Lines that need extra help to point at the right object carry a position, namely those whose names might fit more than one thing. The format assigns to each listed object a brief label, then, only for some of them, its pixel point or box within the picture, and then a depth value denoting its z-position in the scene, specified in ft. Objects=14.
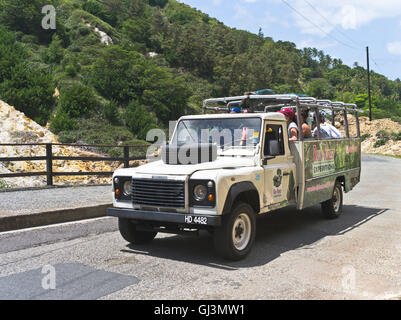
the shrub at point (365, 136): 216.74
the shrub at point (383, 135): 202.26
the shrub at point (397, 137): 192.44
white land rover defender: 19.19
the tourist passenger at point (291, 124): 25.82
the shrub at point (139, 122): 165.48
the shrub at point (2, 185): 46.05
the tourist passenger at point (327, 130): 30.49
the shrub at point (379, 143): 191.91
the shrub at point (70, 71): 179.54
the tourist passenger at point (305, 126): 27.17
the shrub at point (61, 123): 137.89
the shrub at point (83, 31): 253.34
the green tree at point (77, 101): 146.41
